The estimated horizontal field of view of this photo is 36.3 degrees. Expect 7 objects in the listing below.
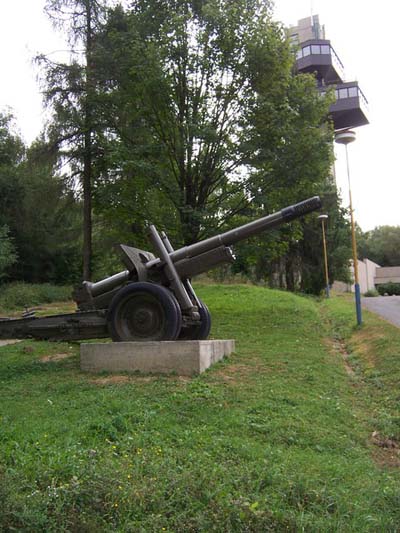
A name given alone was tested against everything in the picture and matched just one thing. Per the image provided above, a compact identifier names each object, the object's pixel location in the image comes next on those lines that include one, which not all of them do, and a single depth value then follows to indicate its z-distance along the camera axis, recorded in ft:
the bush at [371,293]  156.66
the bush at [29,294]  88.07
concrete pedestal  30.60
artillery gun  32.76
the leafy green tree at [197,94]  56.39
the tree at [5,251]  89.78
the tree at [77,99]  71.77
